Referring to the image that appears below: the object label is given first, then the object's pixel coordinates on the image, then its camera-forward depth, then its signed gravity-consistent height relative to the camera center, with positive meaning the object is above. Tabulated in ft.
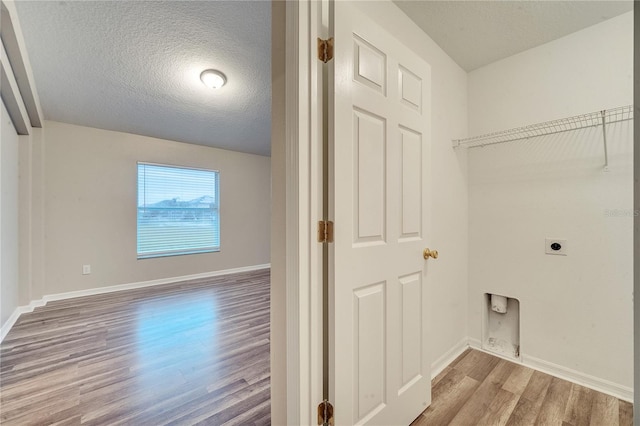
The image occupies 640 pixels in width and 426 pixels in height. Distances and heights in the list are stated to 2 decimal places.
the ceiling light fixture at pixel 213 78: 8.14 +4.20
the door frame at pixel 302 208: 3.52 +0.05
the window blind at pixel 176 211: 14.16 +0.10
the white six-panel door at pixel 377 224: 3.71 -0.20
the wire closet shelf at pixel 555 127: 5.42 +1.95
